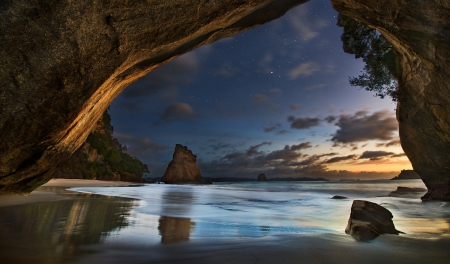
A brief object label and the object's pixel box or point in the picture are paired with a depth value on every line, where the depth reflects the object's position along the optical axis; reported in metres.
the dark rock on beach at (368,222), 3.92
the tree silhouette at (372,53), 11.65
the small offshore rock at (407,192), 16.82
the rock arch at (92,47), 3.76
